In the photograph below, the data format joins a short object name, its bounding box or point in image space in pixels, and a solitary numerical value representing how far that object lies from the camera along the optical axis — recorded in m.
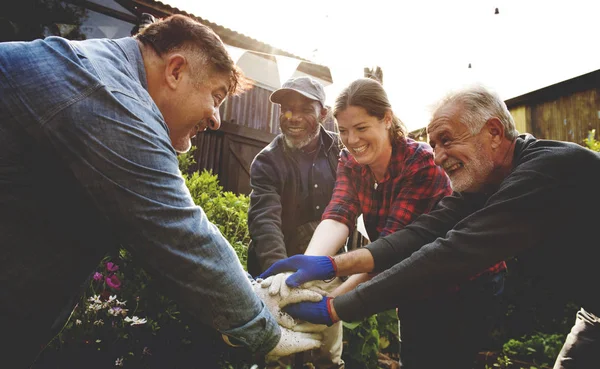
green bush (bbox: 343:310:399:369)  3.27
